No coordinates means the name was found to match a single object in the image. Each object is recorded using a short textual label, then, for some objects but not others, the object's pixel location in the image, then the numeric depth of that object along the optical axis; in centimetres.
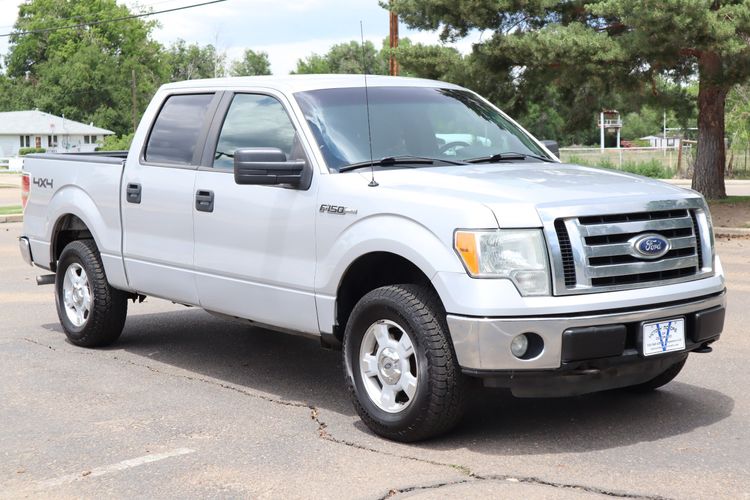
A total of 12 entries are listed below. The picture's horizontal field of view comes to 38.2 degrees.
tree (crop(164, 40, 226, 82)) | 11781
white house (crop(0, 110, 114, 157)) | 9444
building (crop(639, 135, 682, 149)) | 8775
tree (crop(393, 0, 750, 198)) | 1897
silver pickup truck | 521
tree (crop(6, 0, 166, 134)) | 10356
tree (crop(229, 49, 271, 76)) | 13450
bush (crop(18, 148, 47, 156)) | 8951
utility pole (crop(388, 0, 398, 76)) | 2736
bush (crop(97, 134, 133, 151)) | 7006
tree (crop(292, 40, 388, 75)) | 9806
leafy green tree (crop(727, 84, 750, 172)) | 4766
